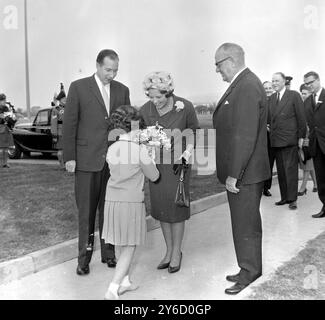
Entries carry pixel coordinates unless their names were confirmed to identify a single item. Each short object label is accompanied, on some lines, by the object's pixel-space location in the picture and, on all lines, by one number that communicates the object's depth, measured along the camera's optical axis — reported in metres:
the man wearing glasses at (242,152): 3.71
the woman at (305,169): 8.60
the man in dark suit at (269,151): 8.00
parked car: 15.12
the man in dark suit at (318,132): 6.68
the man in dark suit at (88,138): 4.40
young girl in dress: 3.69
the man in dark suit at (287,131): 7.29
